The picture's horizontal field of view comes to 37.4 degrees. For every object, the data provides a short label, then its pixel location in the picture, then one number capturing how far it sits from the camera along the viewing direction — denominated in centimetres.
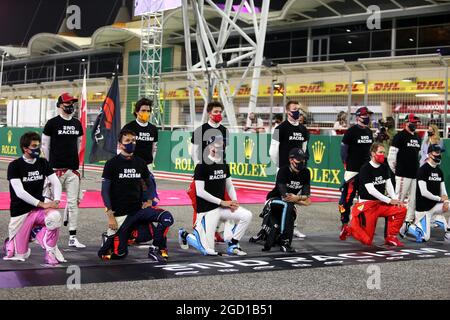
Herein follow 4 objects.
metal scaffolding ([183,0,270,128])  2216
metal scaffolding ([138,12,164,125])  2812
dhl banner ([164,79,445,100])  1588
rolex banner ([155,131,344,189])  1823
